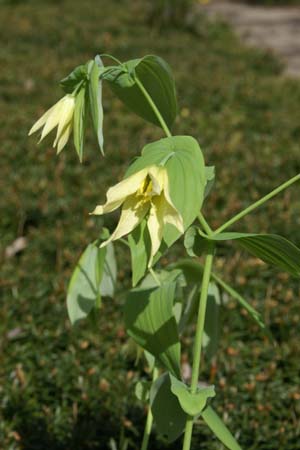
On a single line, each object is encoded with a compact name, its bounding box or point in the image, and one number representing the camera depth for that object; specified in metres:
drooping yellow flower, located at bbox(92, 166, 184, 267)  0.65
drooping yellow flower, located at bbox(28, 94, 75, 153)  0.69
